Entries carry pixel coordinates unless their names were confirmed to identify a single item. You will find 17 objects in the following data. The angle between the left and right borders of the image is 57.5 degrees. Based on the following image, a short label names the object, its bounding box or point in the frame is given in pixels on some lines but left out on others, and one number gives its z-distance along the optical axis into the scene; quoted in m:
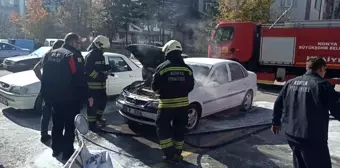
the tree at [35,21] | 28.05
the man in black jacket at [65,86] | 4.20
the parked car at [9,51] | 16.81
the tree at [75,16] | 26.23
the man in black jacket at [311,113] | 3.12
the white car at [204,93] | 5.66
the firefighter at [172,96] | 4.38
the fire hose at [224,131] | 5.32
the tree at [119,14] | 27.05
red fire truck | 11.03
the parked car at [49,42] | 18.04
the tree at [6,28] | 35.88
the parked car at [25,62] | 12.66
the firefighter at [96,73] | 5.60
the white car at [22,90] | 6.46
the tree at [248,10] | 21.91
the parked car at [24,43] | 21.06
